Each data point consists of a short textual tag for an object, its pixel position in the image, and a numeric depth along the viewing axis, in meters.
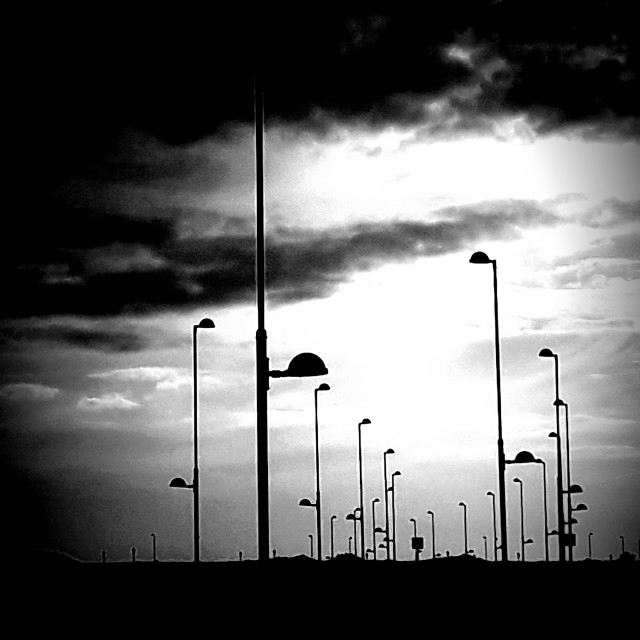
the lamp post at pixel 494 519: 159.05
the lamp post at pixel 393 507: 105.04
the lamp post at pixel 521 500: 138.31
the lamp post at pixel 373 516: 116.64
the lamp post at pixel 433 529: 165.19
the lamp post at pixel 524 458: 49.05
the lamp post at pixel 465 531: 170.12
